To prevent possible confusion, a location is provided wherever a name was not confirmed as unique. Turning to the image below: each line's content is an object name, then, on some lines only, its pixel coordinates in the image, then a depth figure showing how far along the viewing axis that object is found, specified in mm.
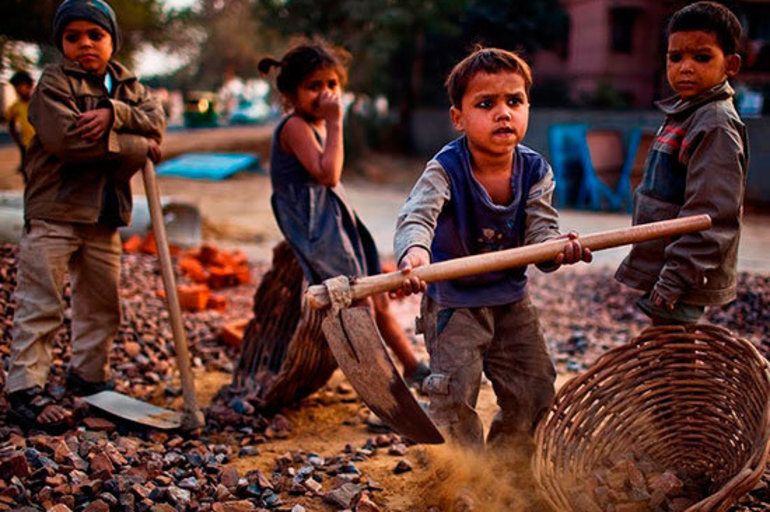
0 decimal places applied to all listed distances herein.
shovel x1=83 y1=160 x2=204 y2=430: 3252
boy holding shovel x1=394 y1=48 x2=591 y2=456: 2580
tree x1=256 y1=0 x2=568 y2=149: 14375
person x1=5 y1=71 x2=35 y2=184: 7684
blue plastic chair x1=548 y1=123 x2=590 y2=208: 11406
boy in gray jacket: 2607
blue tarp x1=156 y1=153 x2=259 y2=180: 13484
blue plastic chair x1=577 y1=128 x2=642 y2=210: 10797
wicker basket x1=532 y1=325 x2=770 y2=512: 2609
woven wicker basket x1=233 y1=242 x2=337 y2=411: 3381
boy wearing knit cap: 3098
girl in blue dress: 3443
